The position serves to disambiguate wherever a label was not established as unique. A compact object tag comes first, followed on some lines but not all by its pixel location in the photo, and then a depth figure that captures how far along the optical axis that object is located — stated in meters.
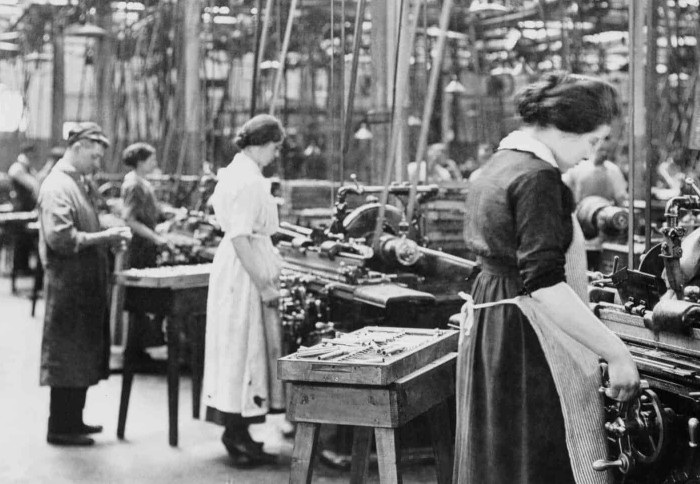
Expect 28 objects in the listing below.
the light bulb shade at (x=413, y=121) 13.13
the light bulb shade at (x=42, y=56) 14.88
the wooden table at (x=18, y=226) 11.79
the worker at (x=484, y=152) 11.66
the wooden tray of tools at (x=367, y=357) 2.96
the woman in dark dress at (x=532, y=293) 2.32
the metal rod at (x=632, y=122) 3.18
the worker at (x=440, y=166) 11.92
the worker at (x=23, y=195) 12.48
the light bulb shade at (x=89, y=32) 10.17
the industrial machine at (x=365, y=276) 4.62
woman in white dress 4.47
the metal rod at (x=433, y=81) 3.16
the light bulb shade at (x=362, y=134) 13.96
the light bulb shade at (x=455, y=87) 11.72
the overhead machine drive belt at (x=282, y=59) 5.19
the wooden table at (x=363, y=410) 2.97
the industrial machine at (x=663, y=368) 2.44
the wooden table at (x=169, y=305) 5.01
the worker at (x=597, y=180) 7.66
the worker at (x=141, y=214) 6.84
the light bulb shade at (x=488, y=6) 6.93
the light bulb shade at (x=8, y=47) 17.11
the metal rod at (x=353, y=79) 4.47
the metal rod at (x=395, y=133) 3.94
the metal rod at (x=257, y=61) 5.62
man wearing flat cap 4.97
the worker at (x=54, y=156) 13.09
